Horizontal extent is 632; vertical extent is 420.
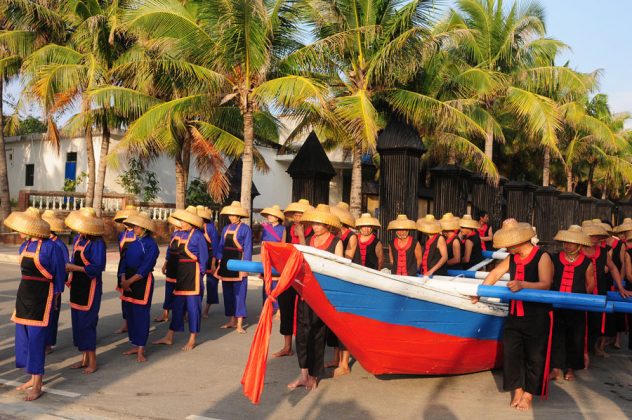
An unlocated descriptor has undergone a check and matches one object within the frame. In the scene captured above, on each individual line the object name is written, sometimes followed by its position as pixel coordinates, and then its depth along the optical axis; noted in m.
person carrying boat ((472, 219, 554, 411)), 5.82
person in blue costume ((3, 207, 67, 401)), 5.82
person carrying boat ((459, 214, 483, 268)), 10.54
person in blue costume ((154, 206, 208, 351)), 7.93
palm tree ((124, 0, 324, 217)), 13.43
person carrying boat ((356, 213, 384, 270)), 8.12
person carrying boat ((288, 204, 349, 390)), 6.32
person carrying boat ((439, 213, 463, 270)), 9.57
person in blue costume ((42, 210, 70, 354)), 7.11
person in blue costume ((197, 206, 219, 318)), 10.02
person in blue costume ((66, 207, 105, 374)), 6.66
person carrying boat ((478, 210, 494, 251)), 13.44
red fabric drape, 5.06
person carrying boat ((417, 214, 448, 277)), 8.67
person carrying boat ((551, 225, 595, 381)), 6.64
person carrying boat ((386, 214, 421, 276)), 8.42
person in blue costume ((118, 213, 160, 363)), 7.26
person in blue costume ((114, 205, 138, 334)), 7.48
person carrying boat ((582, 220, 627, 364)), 7.40
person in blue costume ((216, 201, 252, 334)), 9.38
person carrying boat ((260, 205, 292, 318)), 9.67
